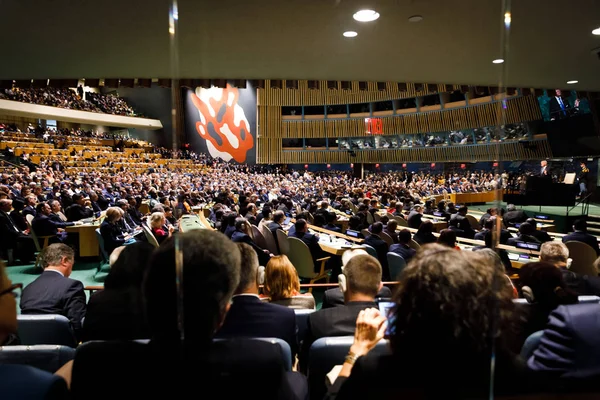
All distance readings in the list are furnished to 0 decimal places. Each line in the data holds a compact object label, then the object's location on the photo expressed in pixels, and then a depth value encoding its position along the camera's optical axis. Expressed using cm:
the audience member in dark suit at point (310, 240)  531
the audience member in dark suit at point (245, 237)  491
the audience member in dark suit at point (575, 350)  144
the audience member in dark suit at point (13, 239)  584
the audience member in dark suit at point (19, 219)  672
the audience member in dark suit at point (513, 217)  830
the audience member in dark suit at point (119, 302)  177
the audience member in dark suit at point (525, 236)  523
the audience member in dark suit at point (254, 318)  191
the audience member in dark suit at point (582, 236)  509
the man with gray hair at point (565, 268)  276
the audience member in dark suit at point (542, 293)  201
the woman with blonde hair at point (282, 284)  263
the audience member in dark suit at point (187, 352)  116
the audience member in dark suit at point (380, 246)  509
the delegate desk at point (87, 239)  689
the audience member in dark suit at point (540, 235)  585
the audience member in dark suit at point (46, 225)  624
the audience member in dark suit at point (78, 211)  755
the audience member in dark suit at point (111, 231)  564
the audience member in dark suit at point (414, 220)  743
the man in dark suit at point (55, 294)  254
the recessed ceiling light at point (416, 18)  277
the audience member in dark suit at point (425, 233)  536
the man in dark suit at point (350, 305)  198
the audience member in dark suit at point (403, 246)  448
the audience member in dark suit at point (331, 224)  701
